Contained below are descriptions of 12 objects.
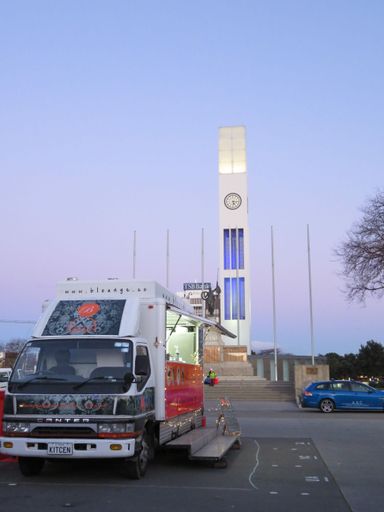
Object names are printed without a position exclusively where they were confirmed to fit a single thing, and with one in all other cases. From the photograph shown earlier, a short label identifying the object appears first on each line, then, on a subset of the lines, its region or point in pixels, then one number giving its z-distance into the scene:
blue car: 24.22
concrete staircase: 31.80
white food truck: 8.55
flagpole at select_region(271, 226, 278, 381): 45.09
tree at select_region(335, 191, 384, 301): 29.06
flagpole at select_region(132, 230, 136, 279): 44.06
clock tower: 62.53
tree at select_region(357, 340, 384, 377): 58.03
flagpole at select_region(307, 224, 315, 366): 41.73
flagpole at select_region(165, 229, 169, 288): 47.19
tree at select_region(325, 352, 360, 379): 60.16
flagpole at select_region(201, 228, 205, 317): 49.62
